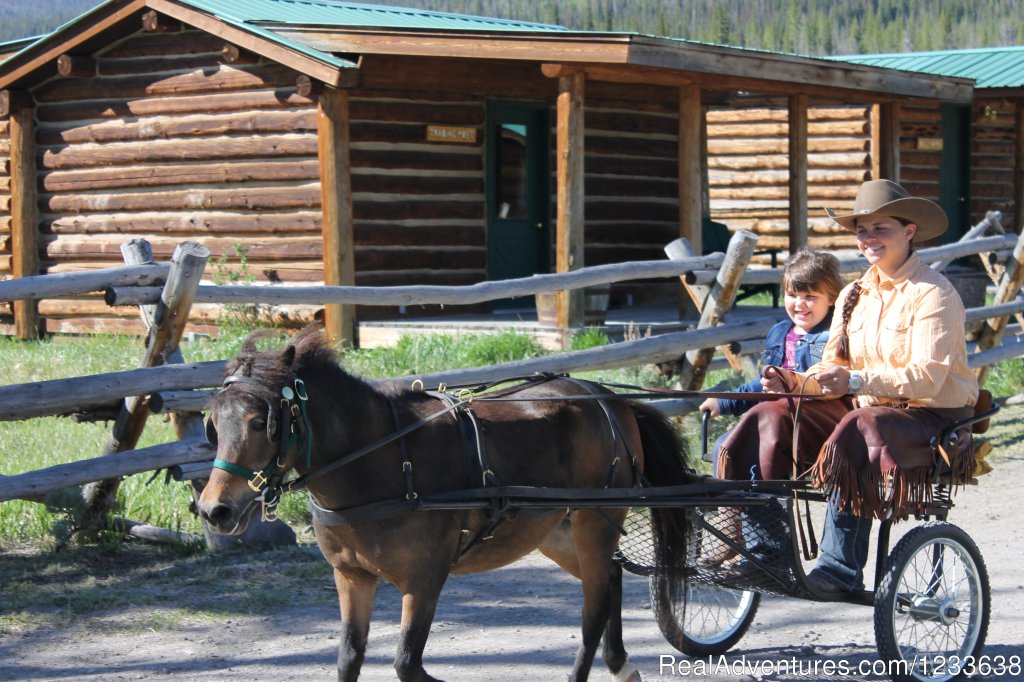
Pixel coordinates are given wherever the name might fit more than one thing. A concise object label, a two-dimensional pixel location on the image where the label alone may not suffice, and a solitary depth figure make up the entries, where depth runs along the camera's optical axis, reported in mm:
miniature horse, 7824
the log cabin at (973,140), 42219
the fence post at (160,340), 13516
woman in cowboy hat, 9609
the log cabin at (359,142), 25594
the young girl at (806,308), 11141
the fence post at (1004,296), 23766
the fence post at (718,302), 18859
